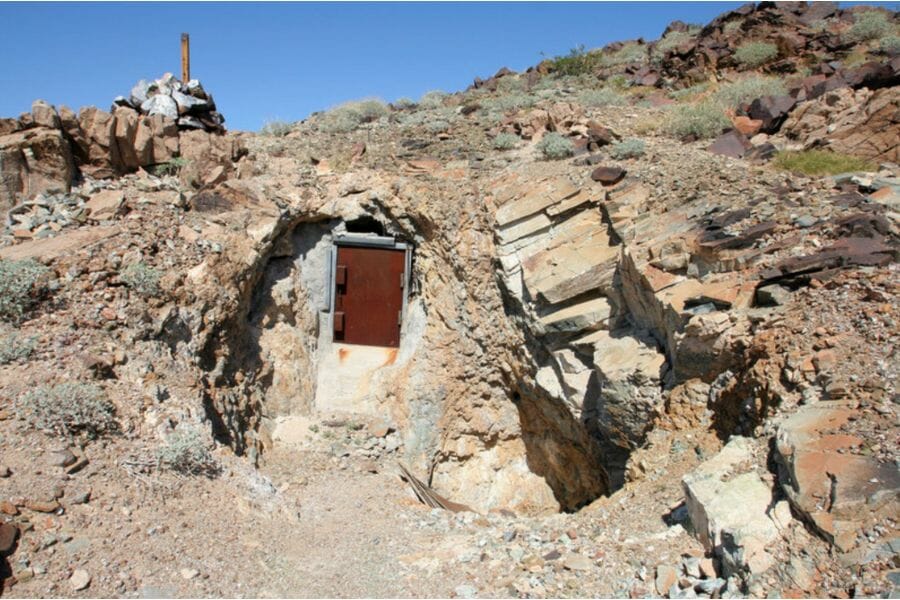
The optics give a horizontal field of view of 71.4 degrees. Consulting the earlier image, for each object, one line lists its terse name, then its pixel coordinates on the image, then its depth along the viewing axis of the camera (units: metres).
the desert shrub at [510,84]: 15.15
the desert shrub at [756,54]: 13.35
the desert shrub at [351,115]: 11.59
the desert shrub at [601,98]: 11.96
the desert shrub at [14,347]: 5.63
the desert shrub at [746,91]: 11.14
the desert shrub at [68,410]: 5.05
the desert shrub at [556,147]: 9.35
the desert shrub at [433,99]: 14.02
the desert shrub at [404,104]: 14.20
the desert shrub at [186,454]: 5.34
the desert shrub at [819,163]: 7.57
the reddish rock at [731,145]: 8.67
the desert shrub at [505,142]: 10.22
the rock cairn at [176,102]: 9.59
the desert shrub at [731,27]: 14.92
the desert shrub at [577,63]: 16.05
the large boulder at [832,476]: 3.38
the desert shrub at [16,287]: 6.14
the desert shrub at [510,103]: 12.26
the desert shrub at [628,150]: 8.84
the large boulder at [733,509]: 3.68
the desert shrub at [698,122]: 9.49
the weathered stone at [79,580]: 3.75
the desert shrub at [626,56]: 16.58
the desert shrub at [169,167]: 8.98
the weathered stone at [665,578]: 3.87
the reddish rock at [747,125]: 9.66
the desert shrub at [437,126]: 11.21
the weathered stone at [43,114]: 8.07
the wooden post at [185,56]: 11.70
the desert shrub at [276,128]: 11.56
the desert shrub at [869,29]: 12.75
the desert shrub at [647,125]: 10.12
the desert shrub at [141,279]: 6.90
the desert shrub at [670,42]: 16.31
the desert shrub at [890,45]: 11.72
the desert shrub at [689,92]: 12.63
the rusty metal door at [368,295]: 9.52
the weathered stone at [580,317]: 7.60
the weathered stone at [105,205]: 7.63
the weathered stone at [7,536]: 3.75
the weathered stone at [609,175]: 8.29
